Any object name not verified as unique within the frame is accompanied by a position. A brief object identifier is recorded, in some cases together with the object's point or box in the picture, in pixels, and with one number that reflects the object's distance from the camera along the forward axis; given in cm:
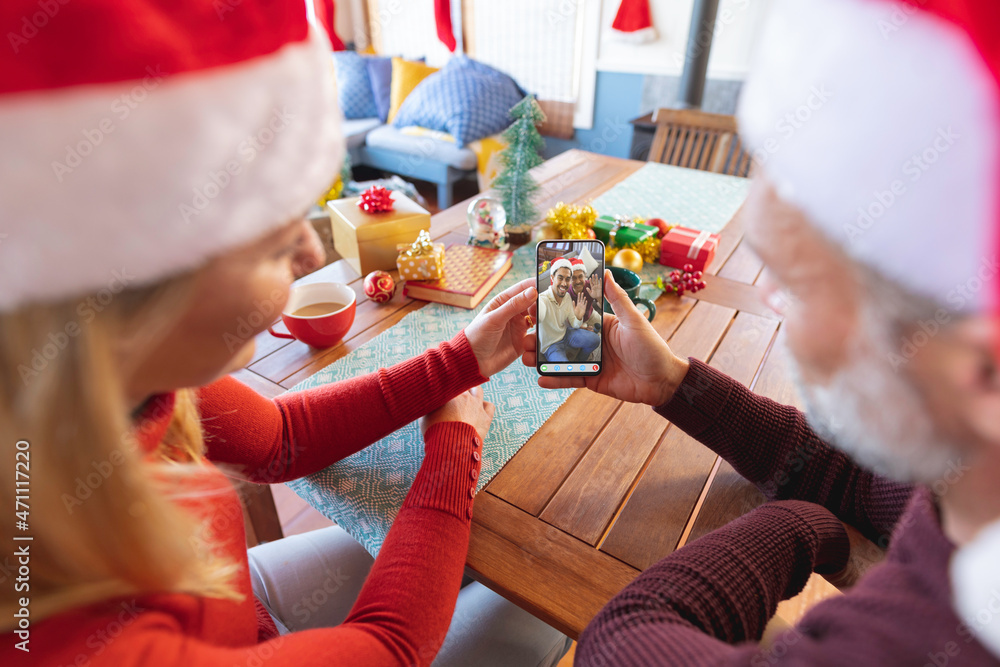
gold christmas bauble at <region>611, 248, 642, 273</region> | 108
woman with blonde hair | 28
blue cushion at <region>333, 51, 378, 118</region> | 375
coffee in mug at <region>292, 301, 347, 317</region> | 92
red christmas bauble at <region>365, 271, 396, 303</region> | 103
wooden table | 55
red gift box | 110
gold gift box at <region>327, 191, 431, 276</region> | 111
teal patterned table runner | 65
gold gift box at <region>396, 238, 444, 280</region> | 104
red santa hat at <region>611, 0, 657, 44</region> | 304
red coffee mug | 87
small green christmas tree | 123
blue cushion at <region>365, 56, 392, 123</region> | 374
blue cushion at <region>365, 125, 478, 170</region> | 320
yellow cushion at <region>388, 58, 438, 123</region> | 363
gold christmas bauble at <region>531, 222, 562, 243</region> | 126
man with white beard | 25
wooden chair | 189
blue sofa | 323
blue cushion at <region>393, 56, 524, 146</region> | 325
